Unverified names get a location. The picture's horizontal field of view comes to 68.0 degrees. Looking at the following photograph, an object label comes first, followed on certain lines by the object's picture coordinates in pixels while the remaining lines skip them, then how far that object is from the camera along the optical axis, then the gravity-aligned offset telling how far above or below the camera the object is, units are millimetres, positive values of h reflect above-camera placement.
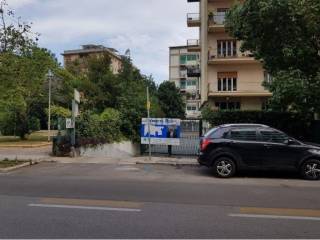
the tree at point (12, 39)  8818 +3198
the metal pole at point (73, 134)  10135 -454
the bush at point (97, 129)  10442 -230
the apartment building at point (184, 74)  52864 +11687
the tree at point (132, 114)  11724 +527
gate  10901 -965
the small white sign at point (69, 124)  10015 -1
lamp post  18336 +3893
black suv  7459 -909
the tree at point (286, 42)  8803 +3284
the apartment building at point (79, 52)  60820 +19088
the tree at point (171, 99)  41987 +4405
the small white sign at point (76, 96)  10327 +1225
